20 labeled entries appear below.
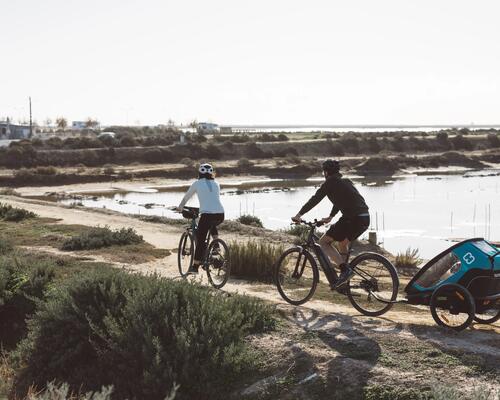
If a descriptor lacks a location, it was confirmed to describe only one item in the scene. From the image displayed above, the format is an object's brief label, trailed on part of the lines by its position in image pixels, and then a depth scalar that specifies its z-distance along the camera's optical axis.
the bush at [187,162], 60.72
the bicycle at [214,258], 10.77
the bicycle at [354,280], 8.63
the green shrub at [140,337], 7.07
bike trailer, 7.75
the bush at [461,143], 88.38
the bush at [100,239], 15.76
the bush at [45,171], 51.50
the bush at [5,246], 14.81
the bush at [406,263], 15.83
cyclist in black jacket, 8.73
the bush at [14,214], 21.89
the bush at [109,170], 54.18
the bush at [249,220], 25.19
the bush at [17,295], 10.50
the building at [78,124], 159.20
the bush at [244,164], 61.31
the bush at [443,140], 88.50
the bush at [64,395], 4.66
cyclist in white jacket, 10.58
